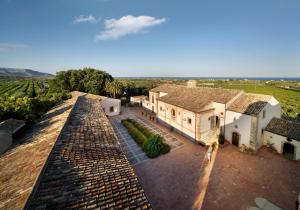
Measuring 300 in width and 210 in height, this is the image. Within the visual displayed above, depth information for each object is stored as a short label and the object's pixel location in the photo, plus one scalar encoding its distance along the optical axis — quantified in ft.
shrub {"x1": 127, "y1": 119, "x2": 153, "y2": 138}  74.63
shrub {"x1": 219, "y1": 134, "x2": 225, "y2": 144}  62.95
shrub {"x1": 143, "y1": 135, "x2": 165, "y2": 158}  56.55
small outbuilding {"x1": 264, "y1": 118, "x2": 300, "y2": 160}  51.08
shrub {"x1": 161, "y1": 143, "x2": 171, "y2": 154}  58.58
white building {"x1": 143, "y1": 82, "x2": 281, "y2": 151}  56.08
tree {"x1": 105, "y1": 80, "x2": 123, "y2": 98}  140.36
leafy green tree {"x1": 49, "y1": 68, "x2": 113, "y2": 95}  147.60
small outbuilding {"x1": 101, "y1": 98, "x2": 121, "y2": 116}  110.44
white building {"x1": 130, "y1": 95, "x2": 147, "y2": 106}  142.31
